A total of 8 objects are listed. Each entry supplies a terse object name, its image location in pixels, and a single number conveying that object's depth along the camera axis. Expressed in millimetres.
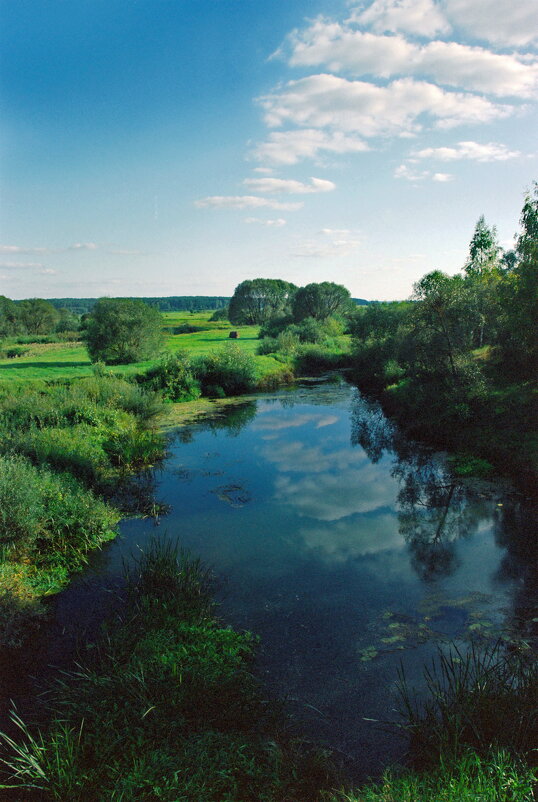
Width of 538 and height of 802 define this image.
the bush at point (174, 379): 30438
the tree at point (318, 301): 77500
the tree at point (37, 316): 89312
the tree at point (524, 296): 16797
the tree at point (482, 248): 40672
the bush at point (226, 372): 33344
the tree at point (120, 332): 36406
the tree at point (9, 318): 81312
